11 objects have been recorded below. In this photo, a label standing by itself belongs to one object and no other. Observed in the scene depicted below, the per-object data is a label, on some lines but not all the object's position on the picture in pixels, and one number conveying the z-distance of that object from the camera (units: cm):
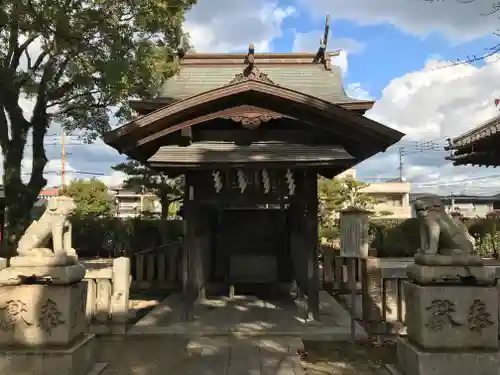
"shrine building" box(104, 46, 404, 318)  786
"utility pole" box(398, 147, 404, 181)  7855
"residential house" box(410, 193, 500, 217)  6388
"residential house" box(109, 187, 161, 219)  5953
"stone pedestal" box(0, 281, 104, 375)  549
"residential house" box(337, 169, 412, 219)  6894
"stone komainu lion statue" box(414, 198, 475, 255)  568
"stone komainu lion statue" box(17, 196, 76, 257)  567
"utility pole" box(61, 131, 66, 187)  4572
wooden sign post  771
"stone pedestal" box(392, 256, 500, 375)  540
